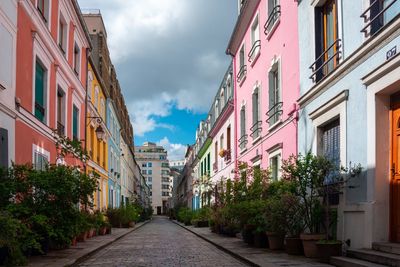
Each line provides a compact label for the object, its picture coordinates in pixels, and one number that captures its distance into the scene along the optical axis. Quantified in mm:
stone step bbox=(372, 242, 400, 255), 8320
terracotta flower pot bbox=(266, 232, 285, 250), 12940
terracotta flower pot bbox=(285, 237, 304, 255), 11359
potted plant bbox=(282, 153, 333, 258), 10656
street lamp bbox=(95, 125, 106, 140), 23844
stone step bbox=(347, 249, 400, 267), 7762
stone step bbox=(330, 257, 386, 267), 8211
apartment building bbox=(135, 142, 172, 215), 141875
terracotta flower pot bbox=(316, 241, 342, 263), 9664
